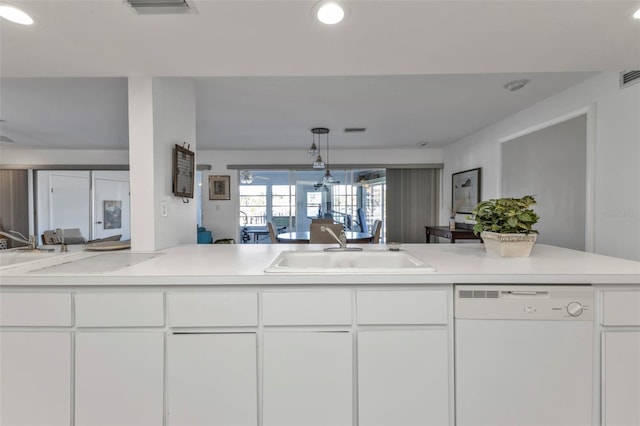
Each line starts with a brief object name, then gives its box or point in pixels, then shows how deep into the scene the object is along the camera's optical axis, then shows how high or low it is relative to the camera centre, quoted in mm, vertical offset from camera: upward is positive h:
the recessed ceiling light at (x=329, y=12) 1186 +816
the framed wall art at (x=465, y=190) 4316 +297
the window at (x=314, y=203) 6441 +111
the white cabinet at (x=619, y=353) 1183 -583
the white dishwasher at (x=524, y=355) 1181 -595
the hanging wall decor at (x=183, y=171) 2045 +270
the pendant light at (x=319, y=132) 4160 +1105
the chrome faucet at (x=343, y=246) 1817 -238
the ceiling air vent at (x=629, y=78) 2027 +924
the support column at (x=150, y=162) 1844 +296
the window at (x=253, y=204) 6373 +86
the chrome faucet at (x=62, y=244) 1794 -223
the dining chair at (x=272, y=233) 4117 -354
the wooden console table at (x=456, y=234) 4047 -368
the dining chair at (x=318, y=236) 3229 -312
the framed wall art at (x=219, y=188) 5836 +396
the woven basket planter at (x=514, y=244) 1504 -183
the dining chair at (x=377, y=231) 4005 -324
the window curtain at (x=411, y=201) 5871 +143
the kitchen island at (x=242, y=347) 1197 -568
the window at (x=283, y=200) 6297 +172
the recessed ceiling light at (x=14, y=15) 1197 +817
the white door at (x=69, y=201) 6191 +151
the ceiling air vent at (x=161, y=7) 1177 +824
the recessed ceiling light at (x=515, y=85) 2527 +1090
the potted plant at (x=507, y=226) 1510 -97
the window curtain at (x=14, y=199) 5898 +175
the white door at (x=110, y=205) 6742 +66
